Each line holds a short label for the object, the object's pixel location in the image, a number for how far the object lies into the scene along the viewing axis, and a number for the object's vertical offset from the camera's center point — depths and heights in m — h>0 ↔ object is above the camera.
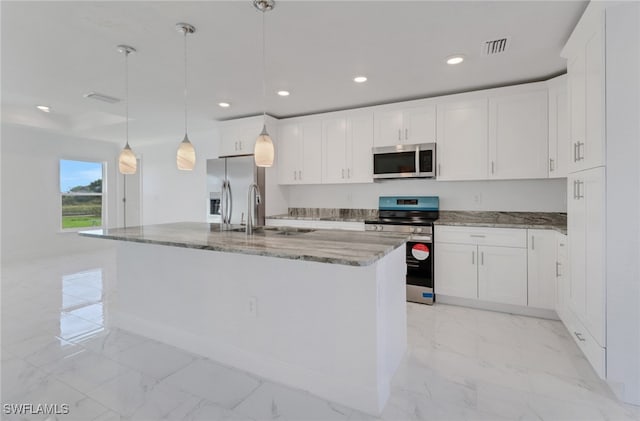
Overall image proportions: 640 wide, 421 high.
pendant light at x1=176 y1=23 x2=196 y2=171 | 2.51 +0.43
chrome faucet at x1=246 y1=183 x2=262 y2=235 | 2.27 +0.04
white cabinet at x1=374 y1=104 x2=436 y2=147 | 3.62 +0.98
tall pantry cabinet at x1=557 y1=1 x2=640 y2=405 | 1.72 +0.09
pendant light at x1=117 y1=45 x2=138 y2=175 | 2.53 +0.43
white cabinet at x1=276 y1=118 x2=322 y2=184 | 4.33 +0.81
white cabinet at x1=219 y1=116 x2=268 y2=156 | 4.39 +1.07
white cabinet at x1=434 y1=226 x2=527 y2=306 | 3.07 -0.57
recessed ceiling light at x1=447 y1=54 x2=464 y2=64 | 2.62 +1.26
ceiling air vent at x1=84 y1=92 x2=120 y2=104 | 3.55 +1.30
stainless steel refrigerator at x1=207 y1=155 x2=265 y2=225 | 4.33 +0.45
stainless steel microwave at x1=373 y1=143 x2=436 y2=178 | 3.60 +0.56
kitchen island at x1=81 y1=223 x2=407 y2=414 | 1.71 -0.61
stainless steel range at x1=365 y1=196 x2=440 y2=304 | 3.40 -0.48
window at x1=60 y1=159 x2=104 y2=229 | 6.16 +0.33
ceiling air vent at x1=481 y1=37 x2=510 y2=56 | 2.38 +1.25
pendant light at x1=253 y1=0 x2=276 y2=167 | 1.94 +0.40
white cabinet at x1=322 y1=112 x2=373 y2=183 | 3.99 +0.79
